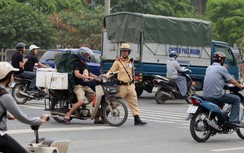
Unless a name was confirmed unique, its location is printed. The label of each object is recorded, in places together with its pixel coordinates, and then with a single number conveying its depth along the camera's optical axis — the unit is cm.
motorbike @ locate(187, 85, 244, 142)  1224
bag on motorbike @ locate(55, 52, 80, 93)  1434
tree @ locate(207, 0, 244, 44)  5572
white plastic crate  1432
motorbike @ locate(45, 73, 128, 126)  1430
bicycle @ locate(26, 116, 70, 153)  675
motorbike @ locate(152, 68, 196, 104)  2180
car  2490
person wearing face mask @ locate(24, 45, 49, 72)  1889
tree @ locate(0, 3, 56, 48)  4097
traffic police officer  1462
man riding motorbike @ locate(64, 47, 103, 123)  1420
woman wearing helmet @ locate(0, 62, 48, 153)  652
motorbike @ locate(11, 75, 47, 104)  1873
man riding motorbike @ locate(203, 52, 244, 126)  1249
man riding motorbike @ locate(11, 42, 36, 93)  1844
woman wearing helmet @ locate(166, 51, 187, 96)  2133
